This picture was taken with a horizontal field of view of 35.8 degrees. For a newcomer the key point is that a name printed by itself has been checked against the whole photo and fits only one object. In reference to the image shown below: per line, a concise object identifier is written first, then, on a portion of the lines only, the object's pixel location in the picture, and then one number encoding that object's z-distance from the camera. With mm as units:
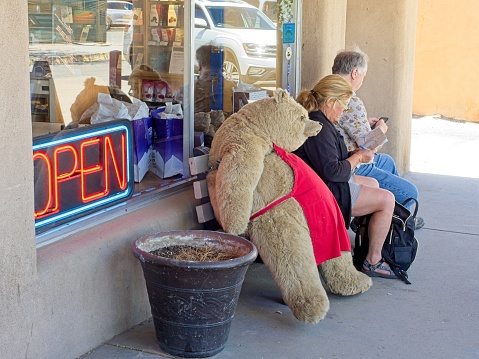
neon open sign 3443
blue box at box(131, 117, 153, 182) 4461
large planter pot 3299
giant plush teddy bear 3846
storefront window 4289
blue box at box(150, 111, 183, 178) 4688
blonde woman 4461
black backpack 4805
